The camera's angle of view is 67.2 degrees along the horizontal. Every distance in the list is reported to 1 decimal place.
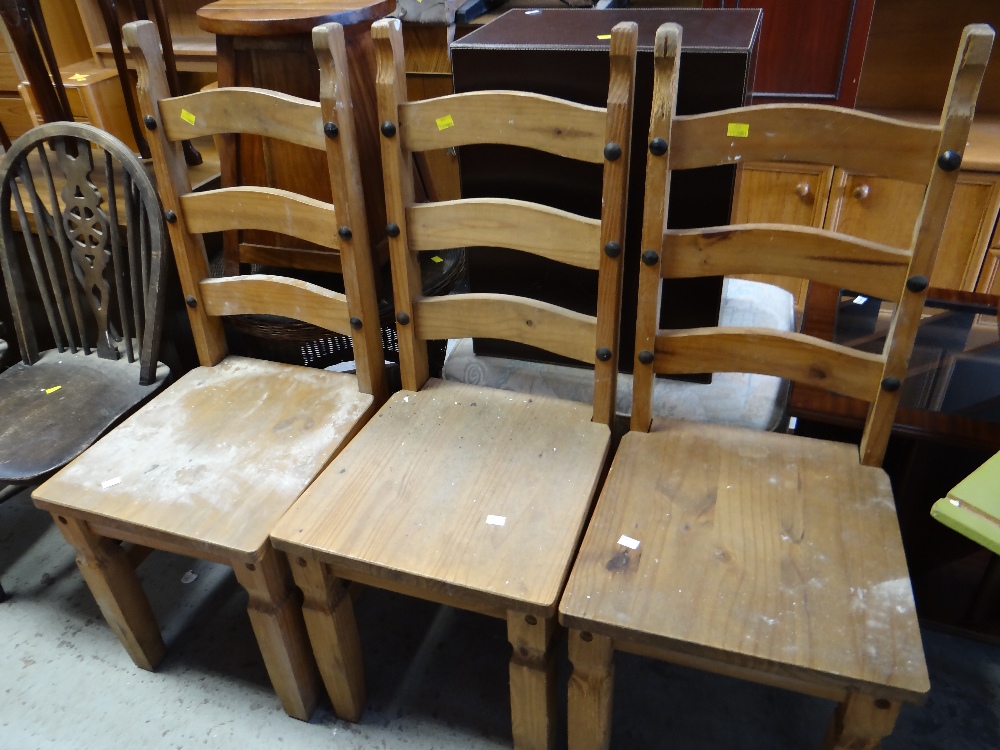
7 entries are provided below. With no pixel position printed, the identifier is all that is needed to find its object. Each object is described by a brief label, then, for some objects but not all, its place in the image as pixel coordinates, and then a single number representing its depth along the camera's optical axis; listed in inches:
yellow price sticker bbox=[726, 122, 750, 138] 41.5
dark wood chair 58.4
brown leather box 46.5
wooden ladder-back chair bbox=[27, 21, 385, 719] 48.3
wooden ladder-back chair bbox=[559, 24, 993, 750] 38.0
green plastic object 35.1
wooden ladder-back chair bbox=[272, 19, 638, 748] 43.0
